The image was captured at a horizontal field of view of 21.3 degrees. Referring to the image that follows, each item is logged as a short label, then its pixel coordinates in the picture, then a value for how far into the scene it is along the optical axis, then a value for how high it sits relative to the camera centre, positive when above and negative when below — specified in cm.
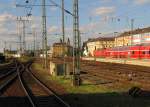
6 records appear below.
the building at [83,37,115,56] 18986 +506
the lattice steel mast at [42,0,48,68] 5400 +428
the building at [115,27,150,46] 13327 +610
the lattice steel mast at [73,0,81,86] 2602 +23
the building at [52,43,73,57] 16362 +131
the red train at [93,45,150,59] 7381 +28
